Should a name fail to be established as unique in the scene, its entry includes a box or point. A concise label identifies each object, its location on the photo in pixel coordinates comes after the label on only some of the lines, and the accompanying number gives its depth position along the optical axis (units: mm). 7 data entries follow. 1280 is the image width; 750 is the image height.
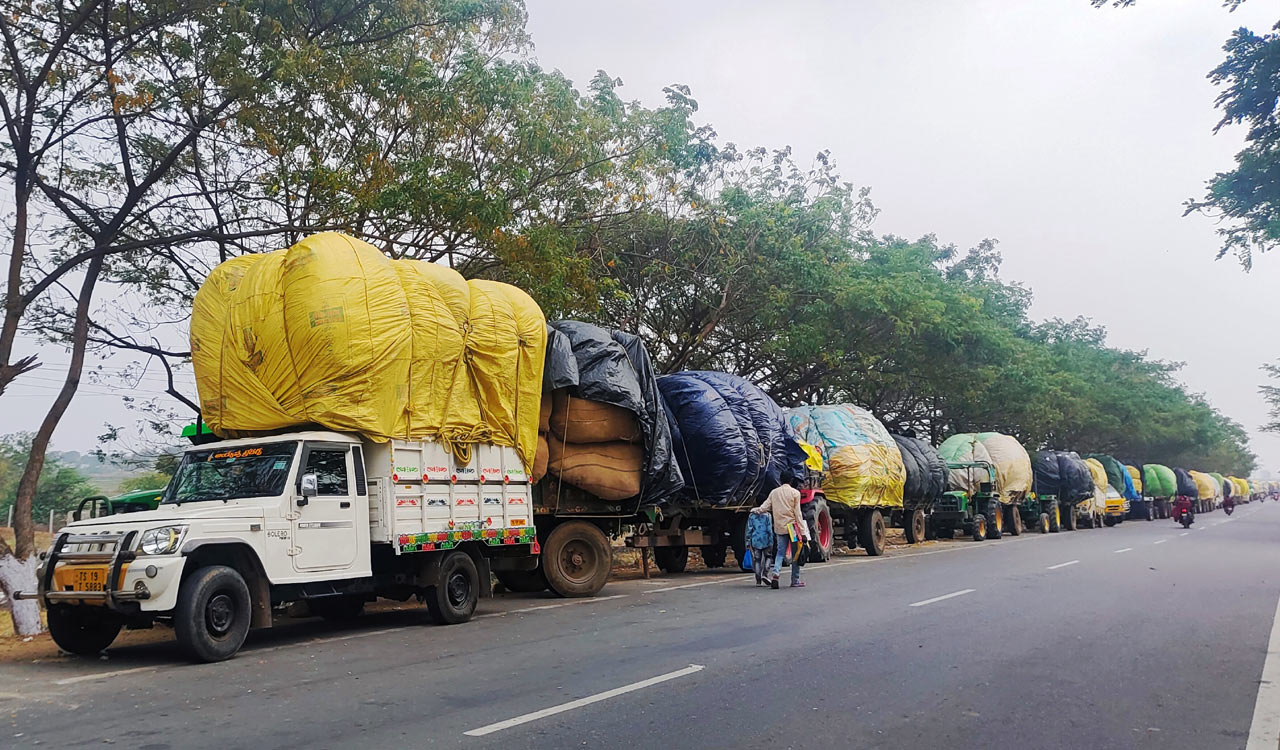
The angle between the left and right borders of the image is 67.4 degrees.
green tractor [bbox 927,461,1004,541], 27630
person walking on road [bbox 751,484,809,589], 14484
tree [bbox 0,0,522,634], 12211
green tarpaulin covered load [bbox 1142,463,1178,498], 51188
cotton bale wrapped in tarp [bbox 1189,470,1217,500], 66038
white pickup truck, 8188
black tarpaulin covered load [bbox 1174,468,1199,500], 56125
